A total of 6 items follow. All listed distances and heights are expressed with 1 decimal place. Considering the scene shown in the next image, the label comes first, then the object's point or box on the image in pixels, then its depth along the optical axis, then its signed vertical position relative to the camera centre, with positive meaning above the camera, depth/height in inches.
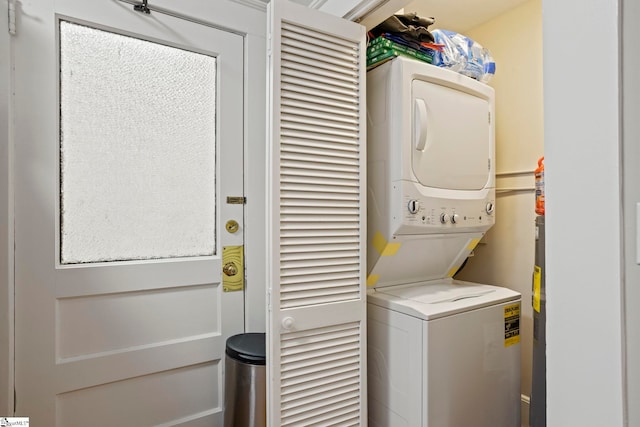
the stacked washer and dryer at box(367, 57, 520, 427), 62.9 -11.1
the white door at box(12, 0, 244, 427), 57.2 +0.1
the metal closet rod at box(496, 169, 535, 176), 87.7 +10.4
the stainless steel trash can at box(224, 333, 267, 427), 63.6 -30.7
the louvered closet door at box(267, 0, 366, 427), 55.8 -1.2
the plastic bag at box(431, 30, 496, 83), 75.2 +33.6
